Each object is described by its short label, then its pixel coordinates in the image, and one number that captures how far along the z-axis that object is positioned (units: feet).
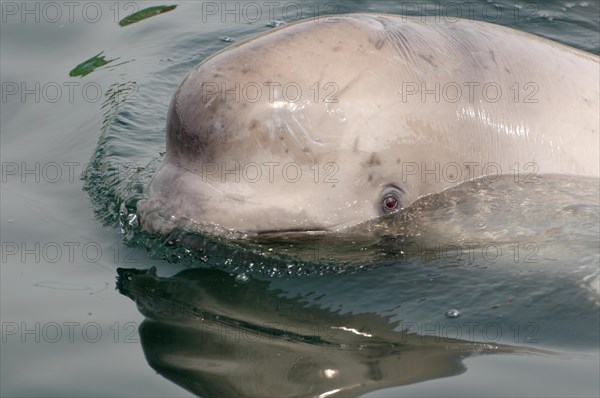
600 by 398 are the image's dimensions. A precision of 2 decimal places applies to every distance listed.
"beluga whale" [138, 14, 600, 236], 44.98
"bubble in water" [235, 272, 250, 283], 46.42
